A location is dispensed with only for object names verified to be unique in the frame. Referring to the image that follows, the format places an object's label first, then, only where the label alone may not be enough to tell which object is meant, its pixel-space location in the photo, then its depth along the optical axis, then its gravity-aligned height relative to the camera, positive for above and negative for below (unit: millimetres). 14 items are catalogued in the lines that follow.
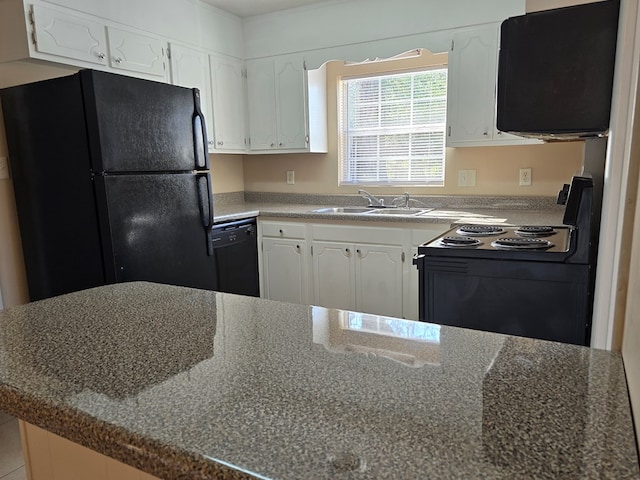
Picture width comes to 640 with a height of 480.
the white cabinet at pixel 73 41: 2375 +688
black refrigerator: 2254 -76
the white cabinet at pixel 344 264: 3021 -734
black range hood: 1493 +279
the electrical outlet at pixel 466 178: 3354 -161
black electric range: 1714 -493
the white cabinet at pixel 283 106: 3600 +423
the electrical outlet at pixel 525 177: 3154 -153
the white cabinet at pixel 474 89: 2928 +426
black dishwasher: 3201 -678
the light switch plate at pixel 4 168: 2576 -10
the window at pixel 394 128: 3502 +227
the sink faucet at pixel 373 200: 3656 -331
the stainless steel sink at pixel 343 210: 3512 -396
